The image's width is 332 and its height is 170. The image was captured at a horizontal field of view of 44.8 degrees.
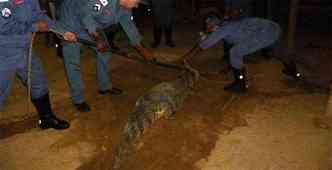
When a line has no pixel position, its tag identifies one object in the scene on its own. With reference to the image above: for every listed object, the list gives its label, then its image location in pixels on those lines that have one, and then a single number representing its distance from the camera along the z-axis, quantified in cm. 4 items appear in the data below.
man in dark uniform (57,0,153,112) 472
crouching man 559
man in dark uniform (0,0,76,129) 382
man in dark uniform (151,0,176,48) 827
